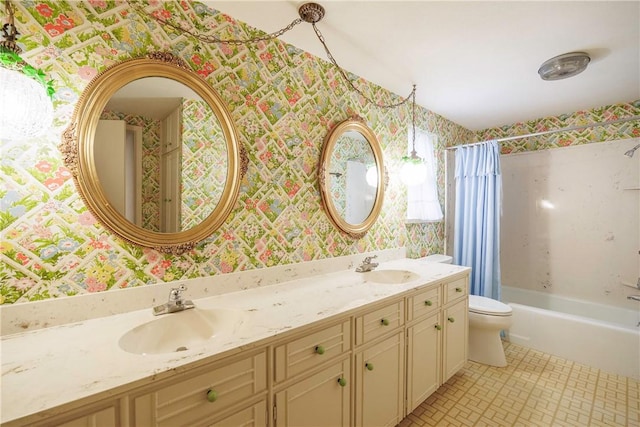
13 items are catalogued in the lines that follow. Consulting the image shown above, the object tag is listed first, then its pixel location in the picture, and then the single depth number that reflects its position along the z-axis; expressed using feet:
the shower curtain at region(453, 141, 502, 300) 9.30
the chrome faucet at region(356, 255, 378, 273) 6.67
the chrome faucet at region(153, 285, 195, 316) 3.96
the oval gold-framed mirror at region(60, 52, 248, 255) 3.73
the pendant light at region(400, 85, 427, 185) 7.63
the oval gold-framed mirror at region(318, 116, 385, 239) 6.46
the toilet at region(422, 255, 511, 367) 7.52
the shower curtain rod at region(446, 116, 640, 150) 6.93
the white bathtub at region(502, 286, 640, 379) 7.23
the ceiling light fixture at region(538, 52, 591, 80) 6.05
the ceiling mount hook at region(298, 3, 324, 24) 4.65
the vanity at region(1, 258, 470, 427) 2.48
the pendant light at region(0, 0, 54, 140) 2.97
